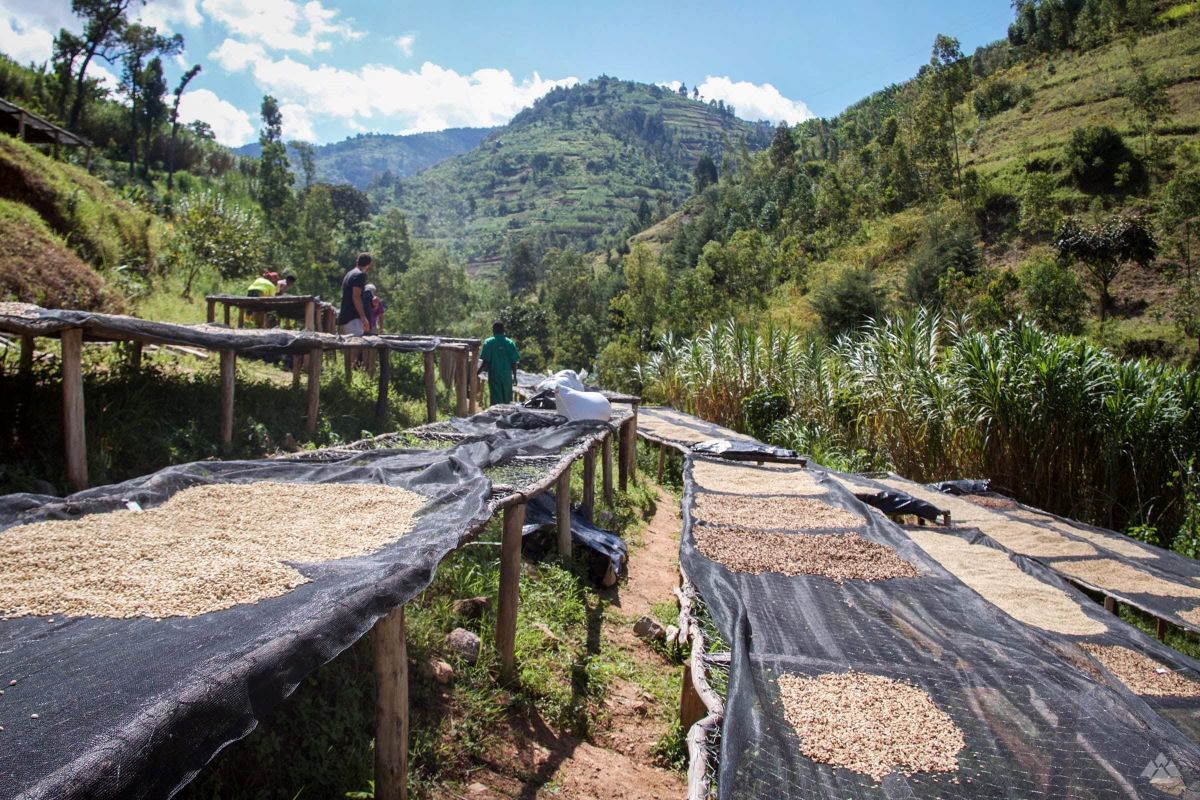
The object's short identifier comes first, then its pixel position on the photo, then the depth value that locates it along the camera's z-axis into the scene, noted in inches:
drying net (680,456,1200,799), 85.4
